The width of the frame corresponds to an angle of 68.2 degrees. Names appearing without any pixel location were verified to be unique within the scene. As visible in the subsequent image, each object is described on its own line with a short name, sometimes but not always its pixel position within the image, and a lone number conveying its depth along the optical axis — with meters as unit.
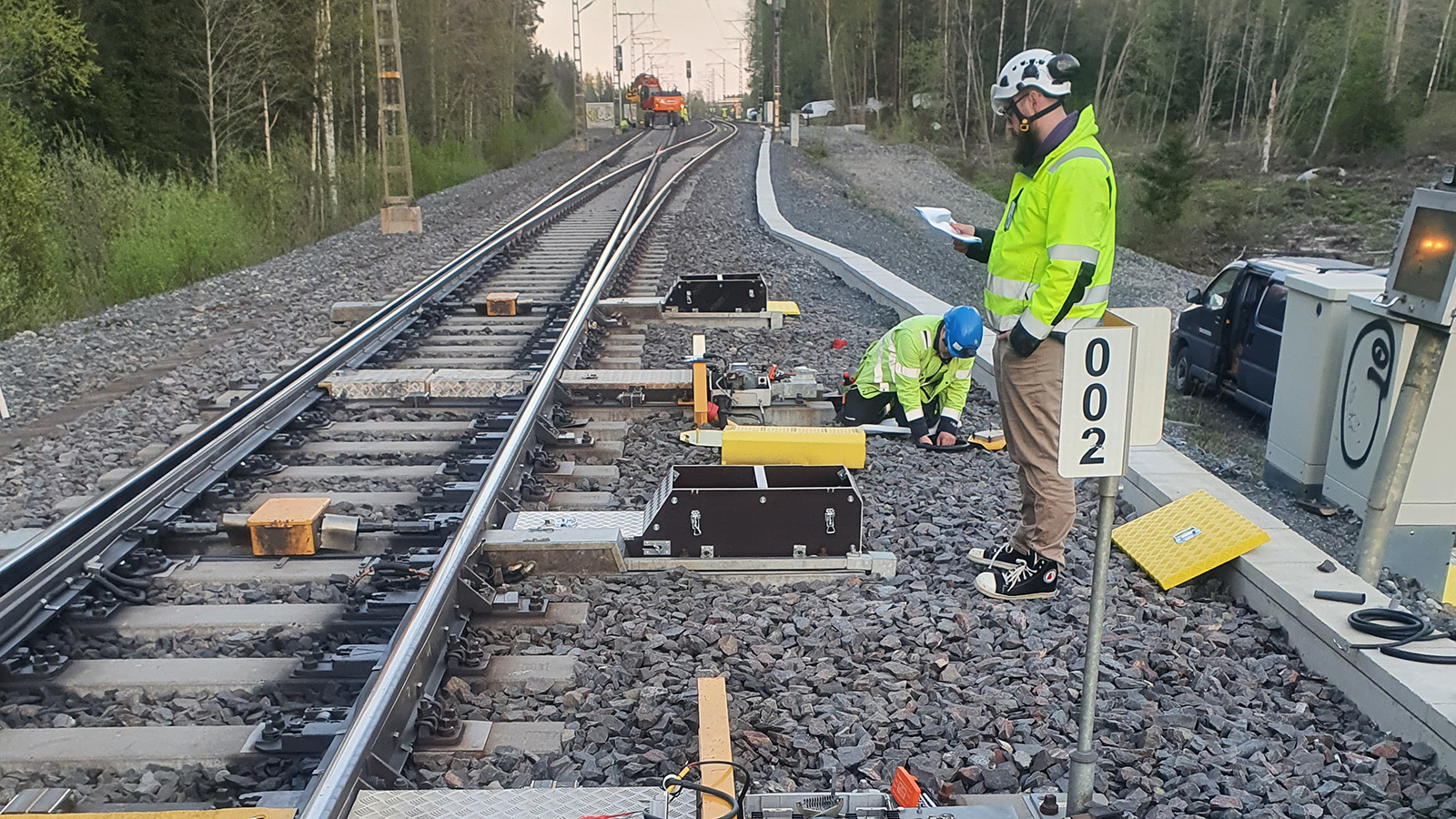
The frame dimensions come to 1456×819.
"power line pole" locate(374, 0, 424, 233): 16.64
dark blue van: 10.02
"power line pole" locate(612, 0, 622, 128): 62.69
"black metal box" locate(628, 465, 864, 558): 4.35
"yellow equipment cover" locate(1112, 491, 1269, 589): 4.24
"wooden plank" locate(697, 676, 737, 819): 2.75
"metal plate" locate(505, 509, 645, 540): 4.46
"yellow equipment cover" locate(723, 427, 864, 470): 5.29
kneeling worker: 6.10
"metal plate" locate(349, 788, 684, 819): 2.77
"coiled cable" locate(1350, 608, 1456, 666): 3.38
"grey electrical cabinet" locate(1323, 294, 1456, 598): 5.38
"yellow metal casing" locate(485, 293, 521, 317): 9.41
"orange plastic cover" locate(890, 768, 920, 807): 2.77
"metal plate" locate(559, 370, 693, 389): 6.69
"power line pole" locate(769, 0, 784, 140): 39.94
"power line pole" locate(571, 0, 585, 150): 43.62
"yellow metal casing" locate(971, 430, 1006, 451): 6.02
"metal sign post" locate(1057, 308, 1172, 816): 2.68
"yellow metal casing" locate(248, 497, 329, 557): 4.38
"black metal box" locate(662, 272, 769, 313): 9.27
